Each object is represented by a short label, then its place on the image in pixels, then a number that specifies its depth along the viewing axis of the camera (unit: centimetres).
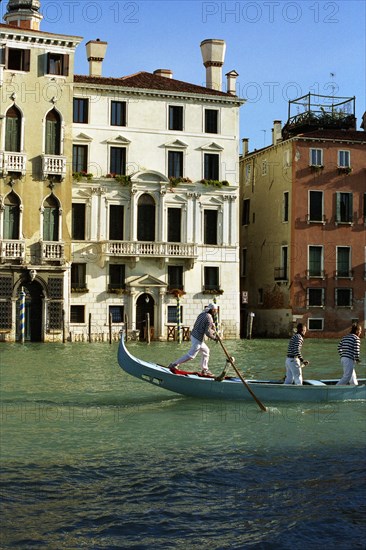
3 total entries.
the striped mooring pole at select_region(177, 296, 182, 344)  3180
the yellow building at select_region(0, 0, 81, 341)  3077
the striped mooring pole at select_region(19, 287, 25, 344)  3067
